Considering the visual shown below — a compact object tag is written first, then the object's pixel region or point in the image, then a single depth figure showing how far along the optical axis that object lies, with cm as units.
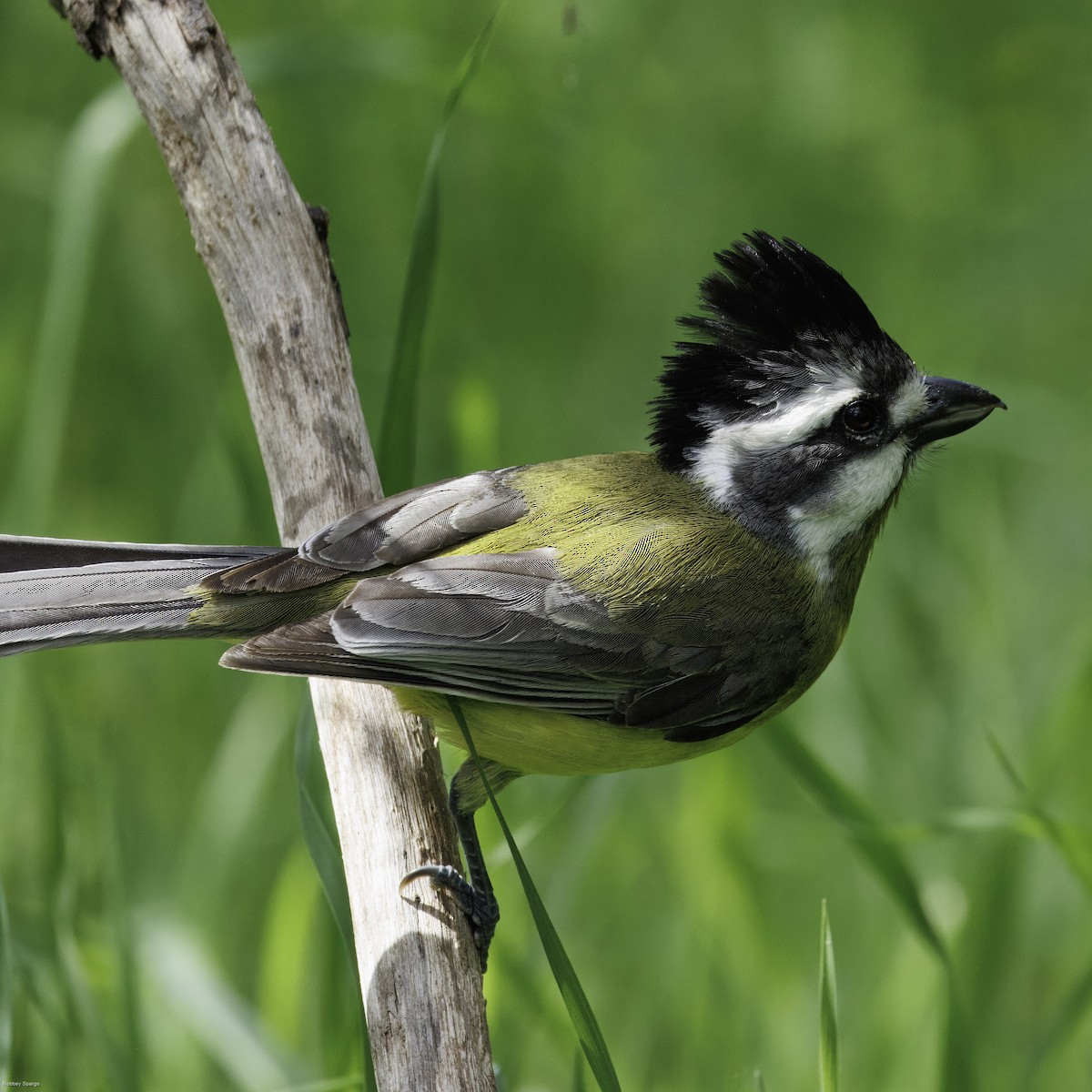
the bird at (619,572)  624
